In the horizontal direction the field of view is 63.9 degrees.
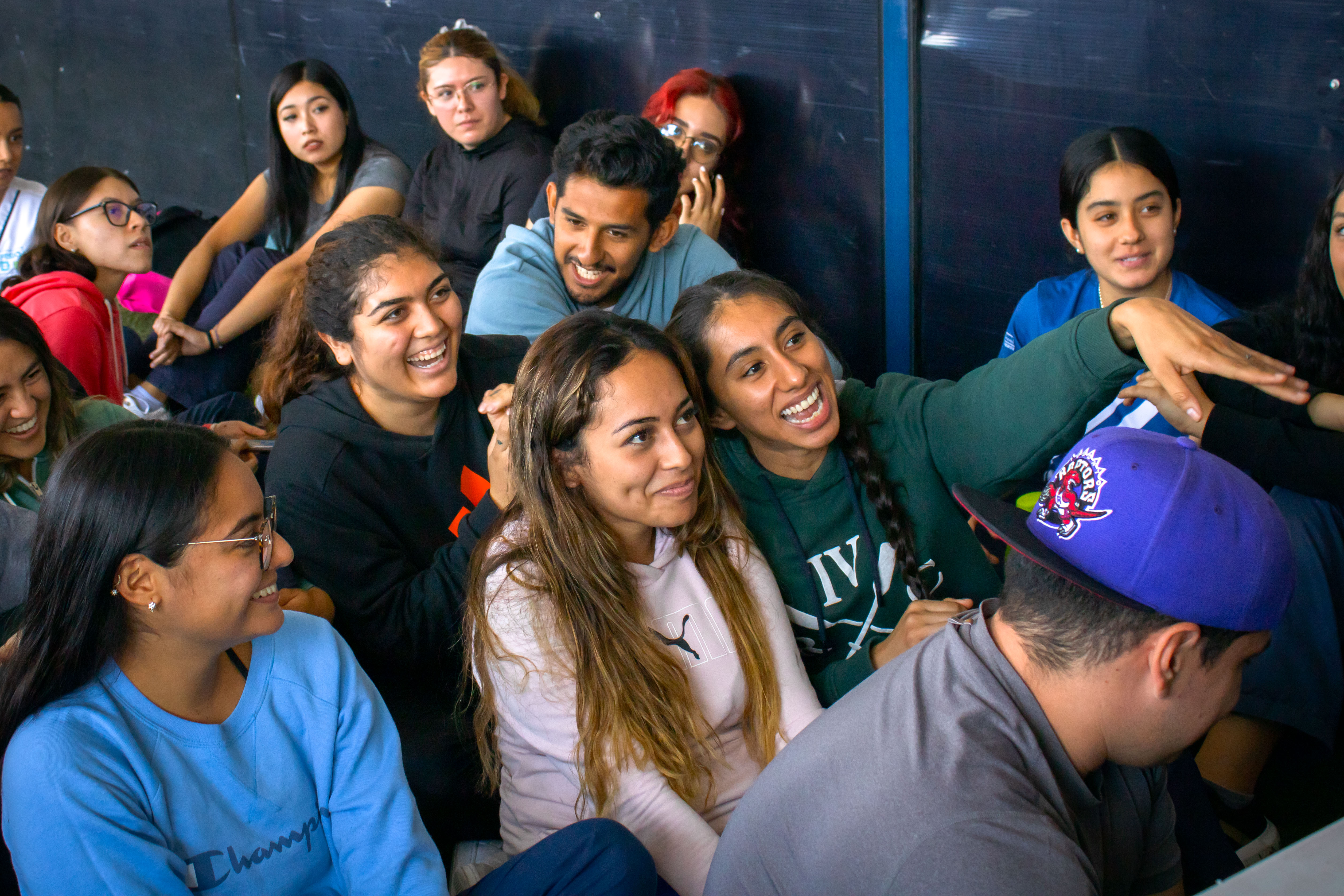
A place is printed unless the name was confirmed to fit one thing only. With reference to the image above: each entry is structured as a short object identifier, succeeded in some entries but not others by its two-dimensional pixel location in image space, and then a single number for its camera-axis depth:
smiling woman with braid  1.70
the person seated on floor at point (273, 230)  3.46
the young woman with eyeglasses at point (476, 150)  3.39
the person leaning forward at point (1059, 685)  0.92
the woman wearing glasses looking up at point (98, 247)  2.85
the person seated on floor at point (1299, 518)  1.87
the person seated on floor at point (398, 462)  1.83
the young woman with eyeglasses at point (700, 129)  3.06
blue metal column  2.75
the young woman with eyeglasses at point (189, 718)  1.17
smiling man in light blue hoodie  2.50
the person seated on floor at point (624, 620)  1.50
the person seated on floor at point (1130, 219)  2.25
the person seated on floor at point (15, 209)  3.56
